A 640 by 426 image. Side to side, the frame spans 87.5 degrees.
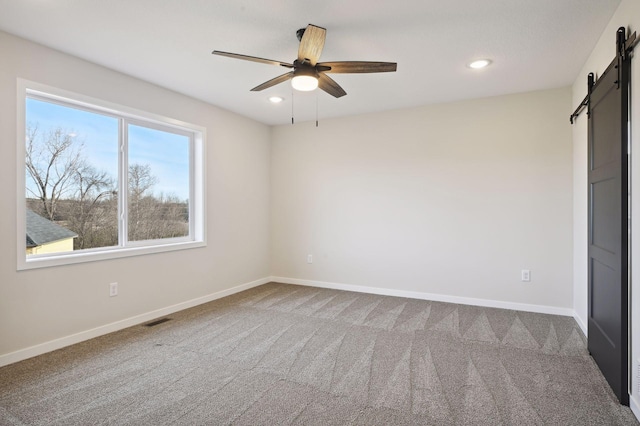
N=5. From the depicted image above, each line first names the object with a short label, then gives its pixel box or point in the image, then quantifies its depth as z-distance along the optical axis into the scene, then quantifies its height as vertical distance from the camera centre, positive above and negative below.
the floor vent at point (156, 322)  3.49 -1.15
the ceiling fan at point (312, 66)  2.31 +1.11
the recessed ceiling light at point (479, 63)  3.10 +1.42
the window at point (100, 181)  2.88 +0.35
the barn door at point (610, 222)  2.07 -0.06
